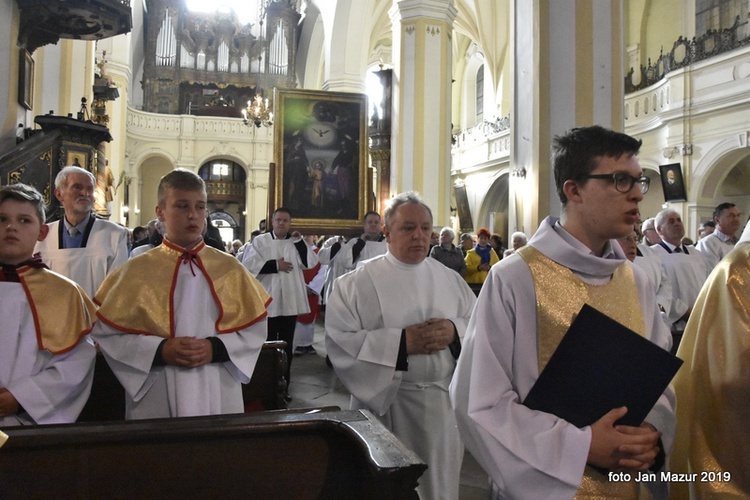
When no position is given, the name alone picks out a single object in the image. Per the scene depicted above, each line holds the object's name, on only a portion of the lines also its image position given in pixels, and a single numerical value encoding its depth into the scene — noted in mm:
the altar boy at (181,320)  2309
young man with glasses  1509
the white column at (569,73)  5738
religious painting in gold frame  9711
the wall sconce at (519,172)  6398
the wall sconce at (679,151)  13064
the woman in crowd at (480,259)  8727
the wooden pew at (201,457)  1615
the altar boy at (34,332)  2053
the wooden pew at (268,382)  3111
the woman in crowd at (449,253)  7773
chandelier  20828
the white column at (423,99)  10836
